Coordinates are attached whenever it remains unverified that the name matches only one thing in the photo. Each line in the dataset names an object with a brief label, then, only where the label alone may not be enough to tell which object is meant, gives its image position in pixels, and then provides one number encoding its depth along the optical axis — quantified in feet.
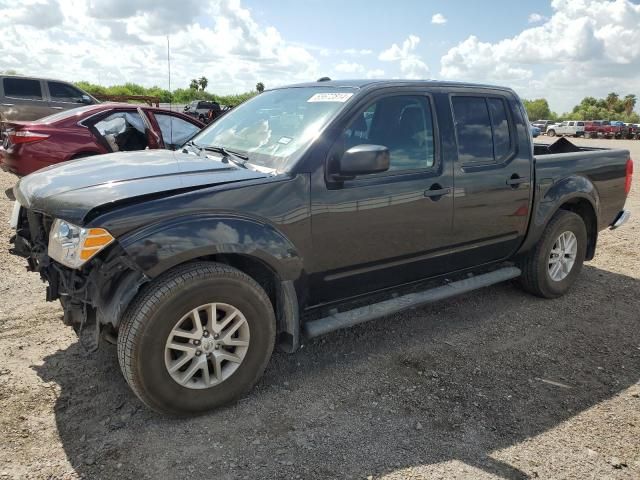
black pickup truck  8.71
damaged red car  23.48
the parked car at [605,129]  141.08
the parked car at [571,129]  142.10
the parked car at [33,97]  40.57
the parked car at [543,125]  158.51
